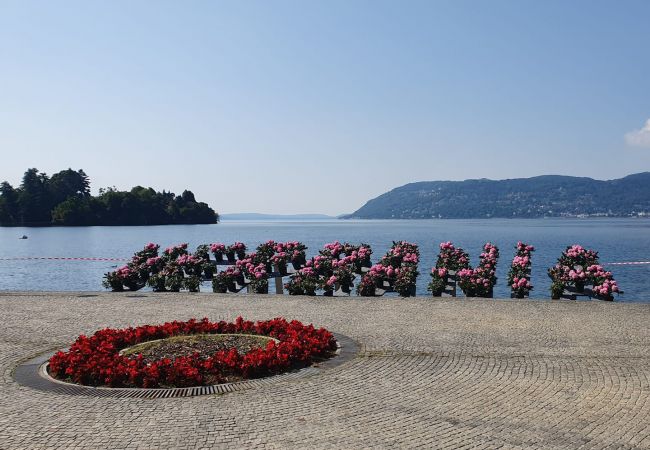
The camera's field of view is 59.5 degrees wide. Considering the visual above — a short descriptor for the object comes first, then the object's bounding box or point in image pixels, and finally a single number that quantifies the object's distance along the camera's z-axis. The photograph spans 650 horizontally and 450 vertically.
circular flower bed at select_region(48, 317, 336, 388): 8.22
